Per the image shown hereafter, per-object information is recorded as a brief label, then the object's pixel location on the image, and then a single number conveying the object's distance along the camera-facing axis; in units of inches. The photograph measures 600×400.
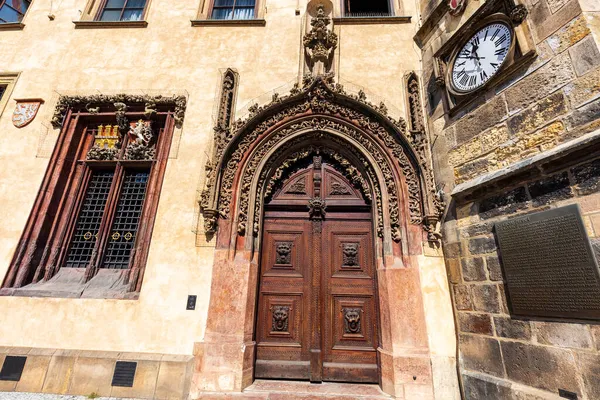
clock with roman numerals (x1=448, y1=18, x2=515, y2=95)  156.3
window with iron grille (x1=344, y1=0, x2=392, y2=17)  273.5
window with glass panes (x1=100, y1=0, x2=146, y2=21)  281.7
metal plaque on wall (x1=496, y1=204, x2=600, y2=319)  110.5
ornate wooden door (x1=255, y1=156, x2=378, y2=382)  181.3
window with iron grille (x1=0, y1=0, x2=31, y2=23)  283.6
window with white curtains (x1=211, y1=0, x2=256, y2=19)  277.6
